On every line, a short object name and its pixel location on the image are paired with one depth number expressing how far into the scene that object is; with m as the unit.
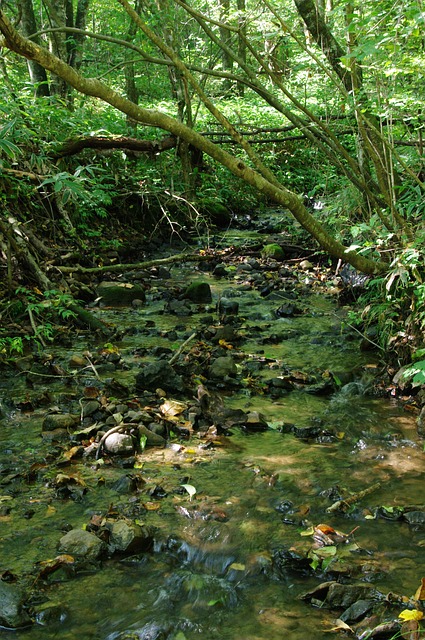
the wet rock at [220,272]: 10.27
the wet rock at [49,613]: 2.68
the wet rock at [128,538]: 3.16
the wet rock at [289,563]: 3.07
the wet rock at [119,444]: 4.17
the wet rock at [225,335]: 6.73
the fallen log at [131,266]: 8.01
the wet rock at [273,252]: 11.18
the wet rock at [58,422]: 4.48
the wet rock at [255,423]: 4.73
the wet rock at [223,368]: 5.67
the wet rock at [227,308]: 8.00
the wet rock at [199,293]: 8.59
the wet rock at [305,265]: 10.61
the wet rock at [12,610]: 2.62
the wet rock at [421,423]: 4.66
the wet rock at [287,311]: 8.00
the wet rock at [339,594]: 2.79
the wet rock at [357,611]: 2.69
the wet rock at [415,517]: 3.46
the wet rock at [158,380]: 5.24
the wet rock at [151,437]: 4.37
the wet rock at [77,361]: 5.80
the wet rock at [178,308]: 7.93
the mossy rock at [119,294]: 8.15
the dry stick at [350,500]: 3.61
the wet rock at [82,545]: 3.11
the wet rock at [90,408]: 4.68
